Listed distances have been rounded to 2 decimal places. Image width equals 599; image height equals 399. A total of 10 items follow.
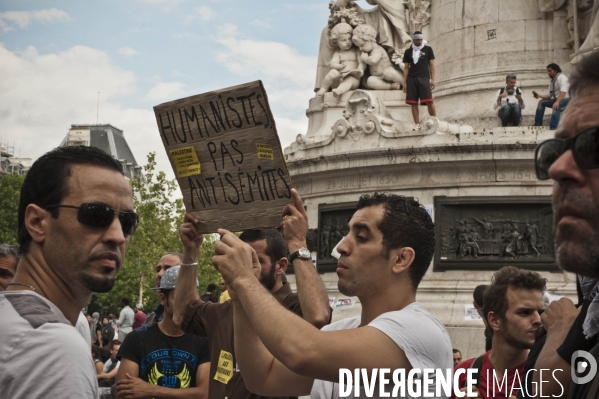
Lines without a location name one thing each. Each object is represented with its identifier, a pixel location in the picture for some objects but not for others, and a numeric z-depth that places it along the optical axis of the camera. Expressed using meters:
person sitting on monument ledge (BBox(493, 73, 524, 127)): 16.86
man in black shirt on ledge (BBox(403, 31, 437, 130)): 17.50
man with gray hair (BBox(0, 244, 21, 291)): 5.70
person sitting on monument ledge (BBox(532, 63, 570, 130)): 15.91
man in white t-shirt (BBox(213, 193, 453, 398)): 3.29
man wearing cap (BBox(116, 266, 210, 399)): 6.19
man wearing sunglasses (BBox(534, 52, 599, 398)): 2.35
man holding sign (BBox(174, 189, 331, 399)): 4.29
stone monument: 15.05
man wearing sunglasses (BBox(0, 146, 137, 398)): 2.92
